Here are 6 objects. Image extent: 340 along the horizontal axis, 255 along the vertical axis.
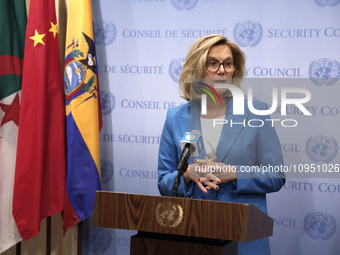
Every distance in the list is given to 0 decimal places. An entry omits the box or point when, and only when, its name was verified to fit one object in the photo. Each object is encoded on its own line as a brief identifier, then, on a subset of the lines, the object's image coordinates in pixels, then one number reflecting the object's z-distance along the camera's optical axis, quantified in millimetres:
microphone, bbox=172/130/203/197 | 1664
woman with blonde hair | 2217
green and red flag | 2785
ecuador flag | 3203
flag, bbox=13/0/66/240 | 2875
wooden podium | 1446
